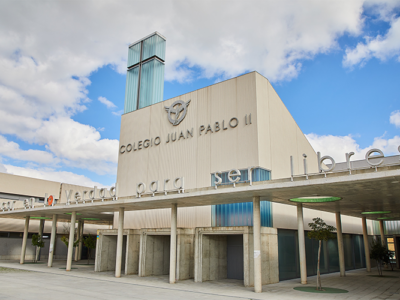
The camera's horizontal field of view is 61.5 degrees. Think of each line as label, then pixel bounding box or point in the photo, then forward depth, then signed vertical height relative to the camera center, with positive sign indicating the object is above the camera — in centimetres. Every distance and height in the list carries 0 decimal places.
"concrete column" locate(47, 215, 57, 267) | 3259 -61
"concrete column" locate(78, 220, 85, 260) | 4480 -145
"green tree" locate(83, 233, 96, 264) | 3844 -96
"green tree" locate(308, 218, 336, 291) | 1953 +16
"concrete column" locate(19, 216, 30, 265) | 3653 -72
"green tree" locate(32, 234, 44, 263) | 3909 -75
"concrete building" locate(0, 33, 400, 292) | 1916 +228
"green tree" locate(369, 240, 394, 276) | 2972 -146
